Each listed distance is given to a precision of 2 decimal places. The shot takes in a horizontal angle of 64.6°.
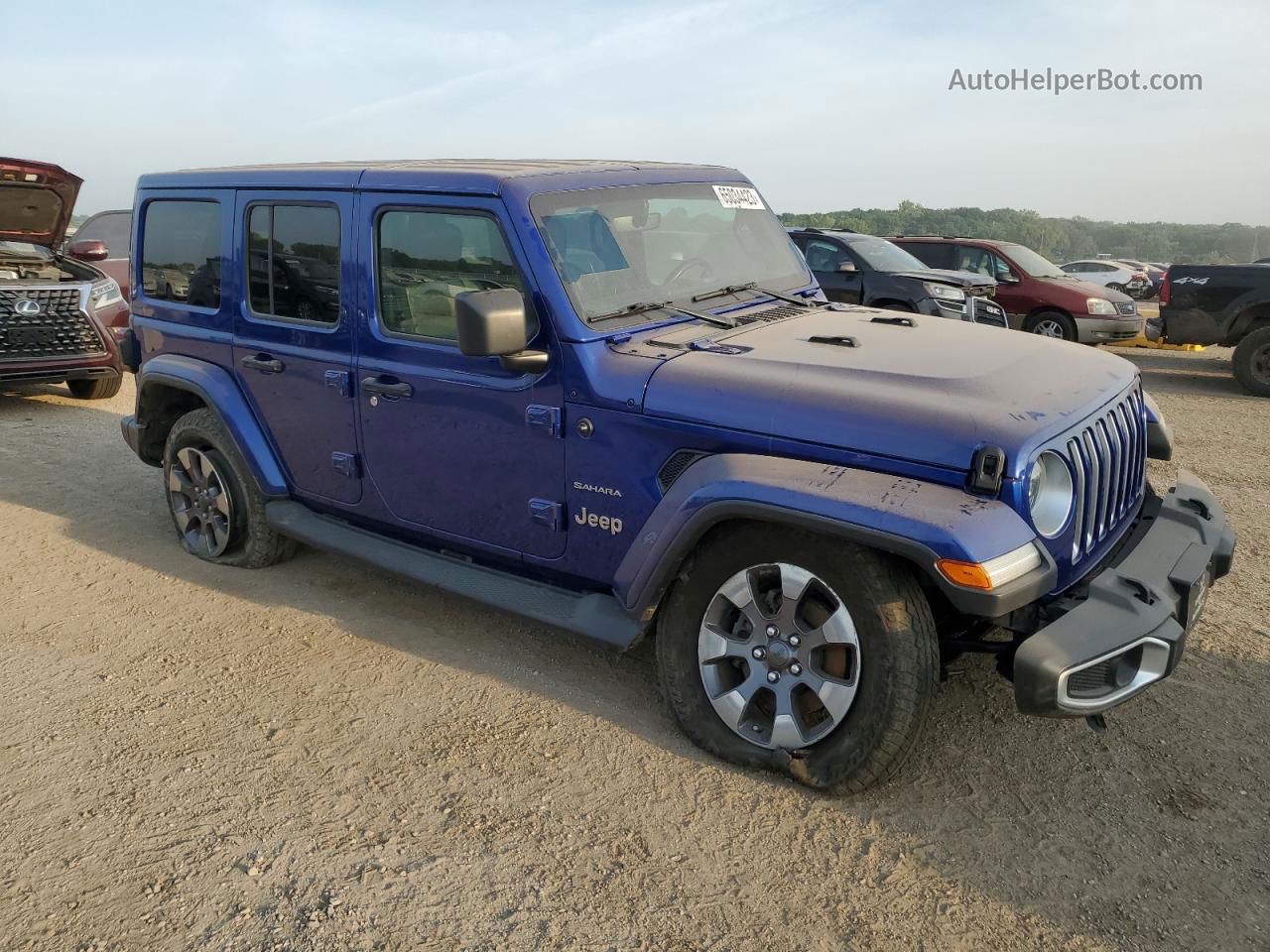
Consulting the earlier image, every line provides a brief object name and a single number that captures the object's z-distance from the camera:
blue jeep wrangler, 2.85
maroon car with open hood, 8.44
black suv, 10.53
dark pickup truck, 10.22
